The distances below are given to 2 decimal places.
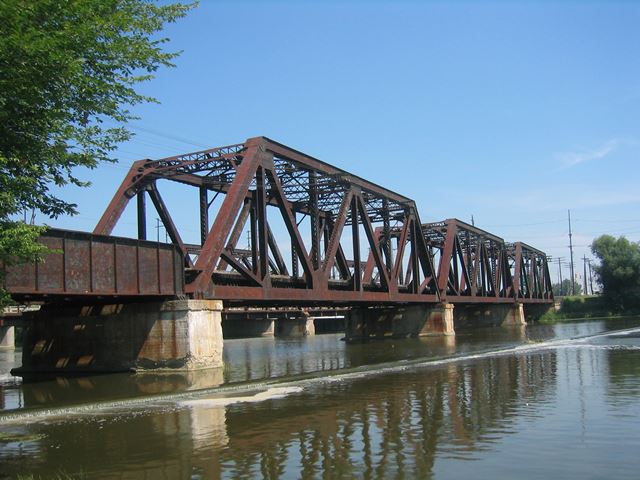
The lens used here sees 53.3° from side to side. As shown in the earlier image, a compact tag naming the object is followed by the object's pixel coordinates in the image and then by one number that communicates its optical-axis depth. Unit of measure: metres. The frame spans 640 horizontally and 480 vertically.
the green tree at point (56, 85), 9.98
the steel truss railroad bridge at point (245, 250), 29.47
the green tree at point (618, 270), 124.06
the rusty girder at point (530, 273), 117.94
